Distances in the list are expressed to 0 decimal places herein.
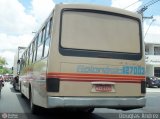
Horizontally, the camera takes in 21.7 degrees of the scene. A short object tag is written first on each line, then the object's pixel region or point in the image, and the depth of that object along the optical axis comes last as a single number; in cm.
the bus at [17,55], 3110
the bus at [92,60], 1031
